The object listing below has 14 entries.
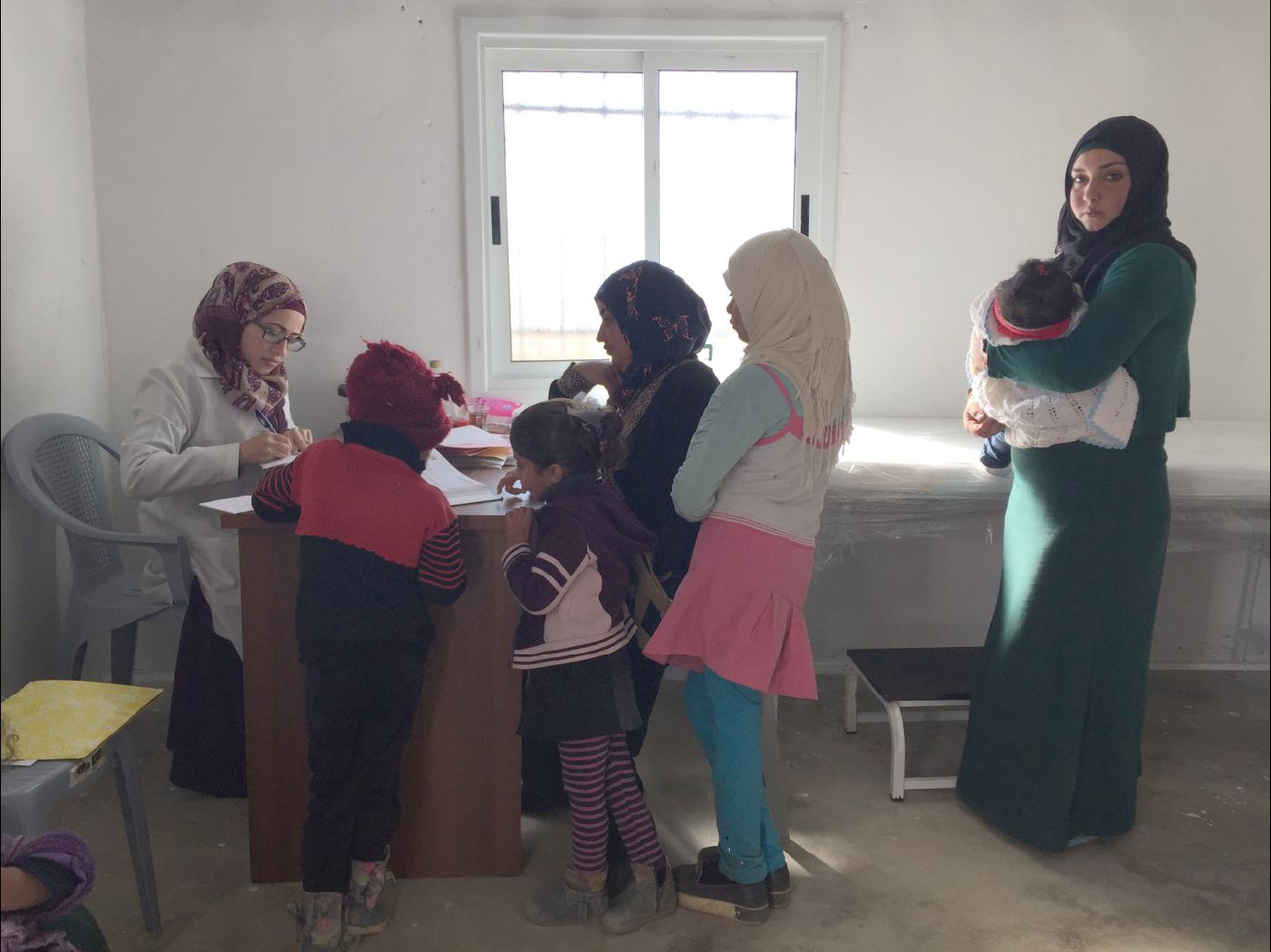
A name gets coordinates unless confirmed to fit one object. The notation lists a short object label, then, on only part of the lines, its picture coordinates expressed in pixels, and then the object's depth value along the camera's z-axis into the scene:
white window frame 2.67
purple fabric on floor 1.10
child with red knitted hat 1.60
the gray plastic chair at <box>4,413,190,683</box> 1.88
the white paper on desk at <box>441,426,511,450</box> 2.27
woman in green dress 1.68
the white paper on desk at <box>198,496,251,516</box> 1.76
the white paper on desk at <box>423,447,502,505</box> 1.84
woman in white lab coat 2.03
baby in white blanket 1.74
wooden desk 1.77
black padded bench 2.24
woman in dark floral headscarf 1.85
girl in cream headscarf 1.63
